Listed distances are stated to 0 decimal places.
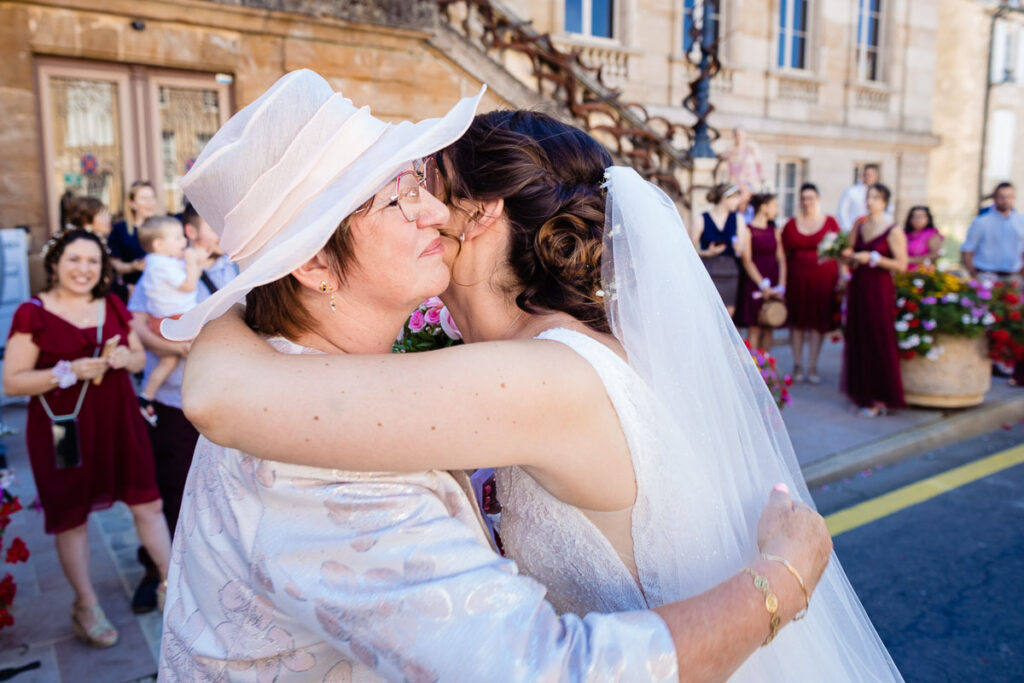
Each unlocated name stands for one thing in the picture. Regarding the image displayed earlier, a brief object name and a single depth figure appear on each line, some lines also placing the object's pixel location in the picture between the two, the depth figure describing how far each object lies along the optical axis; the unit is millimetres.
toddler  4300
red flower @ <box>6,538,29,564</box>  3426
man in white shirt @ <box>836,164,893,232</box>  12594
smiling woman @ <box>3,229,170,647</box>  3658
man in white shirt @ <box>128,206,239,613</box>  4168
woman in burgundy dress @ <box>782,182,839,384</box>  8727
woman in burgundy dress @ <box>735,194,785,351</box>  8758
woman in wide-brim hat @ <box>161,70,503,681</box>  1243
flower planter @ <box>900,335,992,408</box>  7227
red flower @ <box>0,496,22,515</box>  3409
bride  1226
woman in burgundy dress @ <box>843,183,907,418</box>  7246
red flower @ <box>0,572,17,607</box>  3451
